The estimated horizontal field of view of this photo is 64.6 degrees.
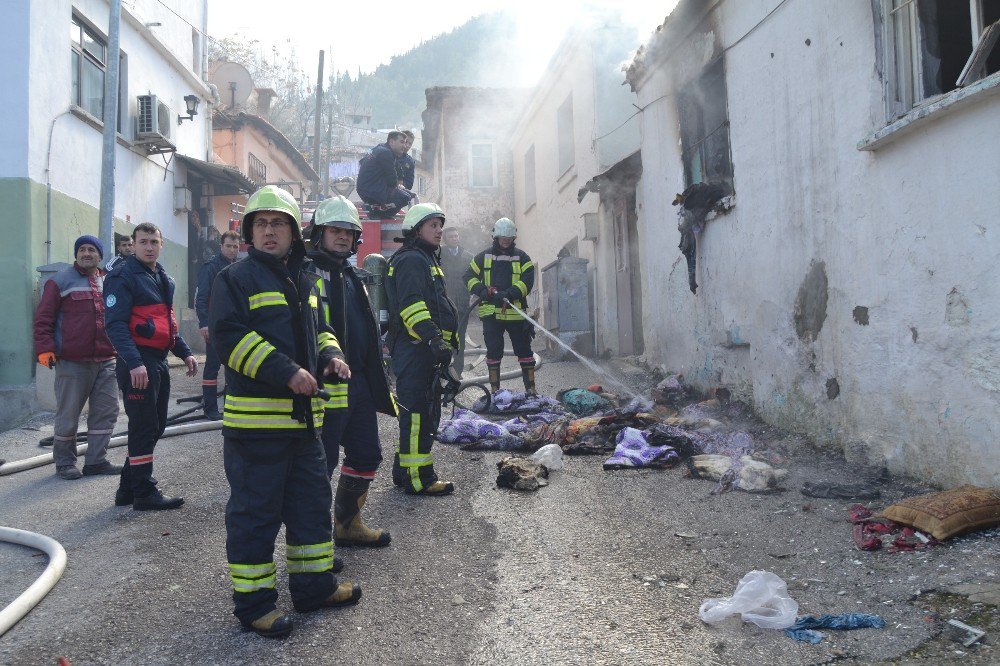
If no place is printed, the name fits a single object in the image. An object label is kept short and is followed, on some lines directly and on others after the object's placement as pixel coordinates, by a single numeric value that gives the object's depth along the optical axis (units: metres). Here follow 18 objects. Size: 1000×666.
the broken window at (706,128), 7.95
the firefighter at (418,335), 5.13
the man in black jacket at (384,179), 9.55
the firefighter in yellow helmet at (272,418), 3.05
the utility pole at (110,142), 9.68
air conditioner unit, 13.05
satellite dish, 21.48
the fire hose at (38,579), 3.15
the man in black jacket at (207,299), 7.93
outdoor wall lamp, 15.73
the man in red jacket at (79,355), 5.85
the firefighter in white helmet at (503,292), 8.62
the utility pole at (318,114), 29.19
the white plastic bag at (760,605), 3.04
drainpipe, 9.62
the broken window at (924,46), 4.74
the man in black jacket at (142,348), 4.94
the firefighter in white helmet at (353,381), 4.00
